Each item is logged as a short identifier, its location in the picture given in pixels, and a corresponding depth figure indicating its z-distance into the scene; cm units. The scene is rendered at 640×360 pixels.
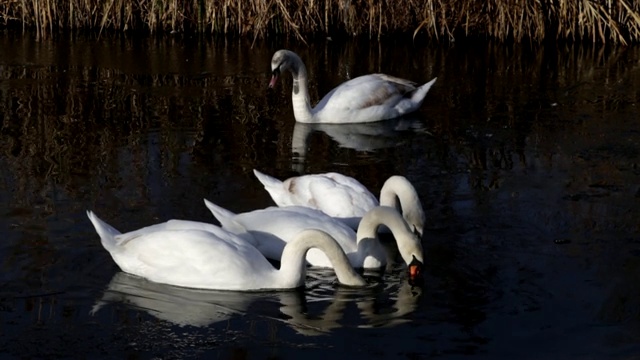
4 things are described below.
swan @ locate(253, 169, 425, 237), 944
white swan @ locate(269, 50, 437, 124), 1378
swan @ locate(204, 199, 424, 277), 887
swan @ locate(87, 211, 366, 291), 834
